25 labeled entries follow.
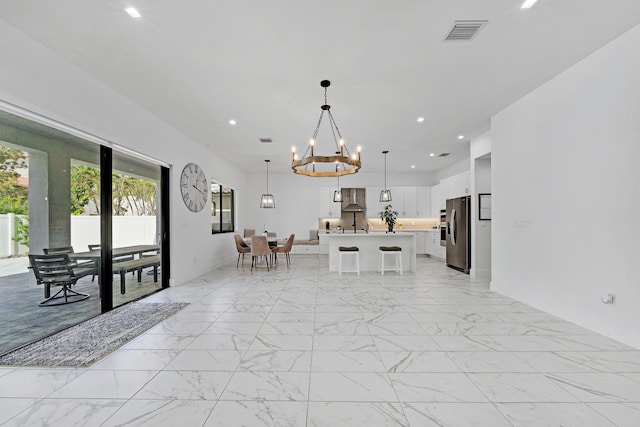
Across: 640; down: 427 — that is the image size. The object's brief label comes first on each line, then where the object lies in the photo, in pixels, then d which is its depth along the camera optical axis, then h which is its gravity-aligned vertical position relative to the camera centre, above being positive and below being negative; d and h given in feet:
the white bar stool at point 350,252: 20.33 -2.71
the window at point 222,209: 24.55 +0.60
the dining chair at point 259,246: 21.88 -2.40
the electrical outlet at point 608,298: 9.34 -2.82
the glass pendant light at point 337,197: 24.75 +1.53
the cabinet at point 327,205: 32.32 +1.09
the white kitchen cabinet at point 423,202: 31.65 +1.36
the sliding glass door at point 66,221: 8.91 -0.21
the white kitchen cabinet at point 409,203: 31.71 +1.25
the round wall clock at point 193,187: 18.35 +1.94
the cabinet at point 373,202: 32.17 +1.41
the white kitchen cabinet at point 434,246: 27.55 -3.24
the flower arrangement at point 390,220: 23.16 -0.46
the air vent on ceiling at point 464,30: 8.15 +5.46
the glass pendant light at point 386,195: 25.26 +1.72
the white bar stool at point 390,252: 20.54 -2.73
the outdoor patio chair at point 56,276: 9.91 -2.26
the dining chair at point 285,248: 23.99 -2.80
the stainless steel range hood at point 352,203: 32.22 +1.31
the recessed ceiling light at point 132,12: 7.54 +5.46
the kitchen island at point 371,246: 21.80 -2.43
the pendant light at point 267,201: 26.86 +1.31
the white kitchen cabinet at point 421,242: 30.80 -3.05
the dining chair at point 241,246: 23.85 -2.62
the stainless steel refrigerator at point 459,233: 20.56 -1.46
